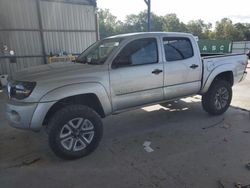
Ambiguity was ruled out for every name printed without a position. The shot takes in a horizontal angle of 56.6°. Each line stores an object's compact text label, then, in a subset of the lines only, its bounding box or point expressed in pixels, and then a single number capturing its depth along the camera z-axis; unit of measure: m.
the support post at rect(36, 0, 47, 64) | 11.06
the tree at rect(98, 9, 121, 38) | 53.64
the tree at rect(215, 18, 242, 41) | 49.22
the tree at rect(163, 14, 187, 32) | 60.47
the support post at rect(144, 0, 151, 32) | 10.67
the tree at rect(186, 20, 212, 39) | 54.56
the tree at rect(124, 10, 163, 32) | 62.77
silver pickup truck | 3.33
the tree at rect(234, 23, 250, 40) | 47.56
